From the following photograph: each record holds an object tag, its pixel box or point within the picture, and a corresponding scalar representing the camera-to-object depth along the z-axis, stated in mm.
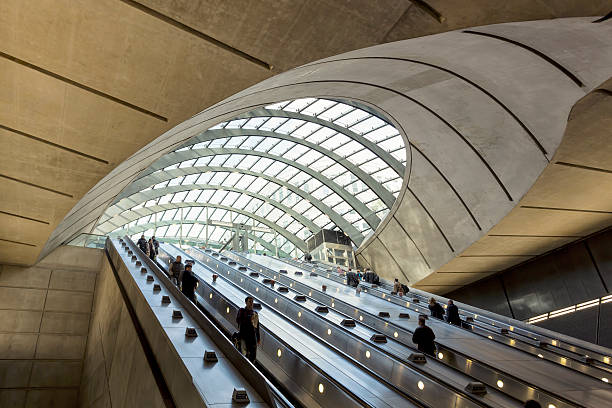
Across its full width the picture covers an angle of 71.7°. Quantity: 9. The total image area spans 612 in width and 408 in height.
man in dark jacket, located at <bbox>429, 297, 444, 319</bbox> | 12520
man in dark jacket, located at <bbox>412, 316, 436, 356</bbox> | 8367
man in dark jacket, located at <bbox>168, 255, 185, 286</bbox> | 11952
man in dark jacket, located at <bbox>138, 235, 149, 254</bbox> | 18672
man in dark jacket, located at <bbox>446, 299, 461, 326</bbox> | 11703
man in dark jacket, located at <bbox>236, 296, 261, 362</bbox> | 6711
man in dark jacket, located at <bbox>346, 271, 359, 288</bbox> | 18562
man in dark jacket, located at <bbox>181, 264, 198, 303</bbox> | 9453
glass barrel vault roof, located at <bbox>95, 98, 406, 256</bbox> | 28828
